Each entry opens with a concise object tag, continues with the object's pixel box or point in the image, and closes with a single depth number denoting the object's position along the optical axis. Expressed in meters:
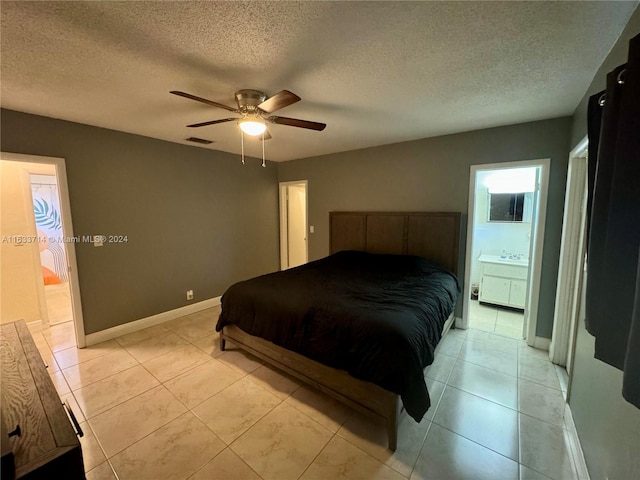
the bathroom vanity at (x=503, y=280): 3.73
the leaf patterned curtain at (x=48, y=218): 4.89
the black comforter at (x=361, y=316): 1.67
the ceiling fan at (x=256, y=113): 1.89
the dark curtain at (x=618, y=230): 0.84
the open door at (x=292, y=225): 5.11
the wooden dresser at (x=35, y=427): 0.73
